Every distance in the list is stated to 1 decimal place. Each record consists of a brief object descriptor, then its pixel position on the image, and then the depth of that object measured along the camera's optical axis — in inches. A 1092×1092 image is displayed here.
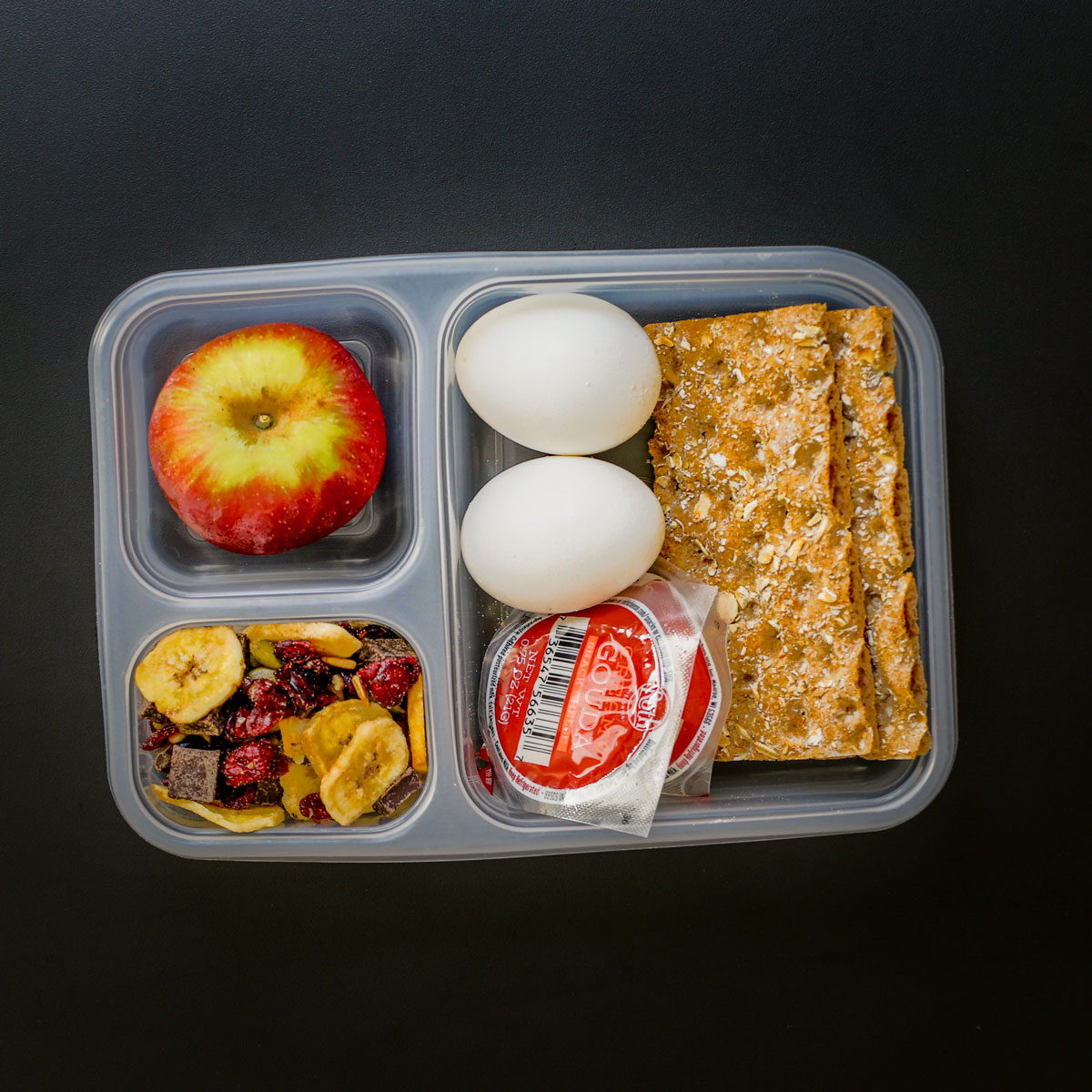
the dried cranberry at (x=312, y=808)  17.7
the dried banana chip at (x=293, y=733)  17.6
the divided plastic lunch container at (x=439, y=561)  17.7
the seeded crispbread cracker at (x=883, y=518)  17.2
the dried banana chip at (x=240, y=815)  17.5
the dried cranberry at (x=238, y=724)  17.5
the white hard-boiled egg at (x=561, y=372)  16.7
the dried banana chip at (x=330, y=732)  17.4
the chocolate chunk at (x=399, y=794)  17.6
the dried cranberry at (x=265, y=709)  17.4
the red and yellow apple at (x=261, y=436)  16.9
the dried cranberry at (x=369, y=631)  17.9
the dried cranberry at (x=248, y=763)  17.5
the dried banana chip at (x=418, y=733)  17.7
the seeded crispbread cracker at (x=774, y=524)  17.1
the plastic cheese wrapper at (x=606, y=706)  16.9
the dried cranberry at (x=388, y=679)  17.7
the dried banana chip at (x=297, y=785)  17.7
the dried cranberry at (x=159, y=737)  17.6
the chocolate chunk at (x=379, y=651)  17.8
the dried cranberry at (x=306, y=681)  17.5
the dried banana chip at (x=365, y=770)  17.2
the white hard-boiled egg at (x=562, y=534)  16.7
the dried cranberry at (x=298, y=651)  17.6
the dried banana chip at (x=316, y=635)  17.6
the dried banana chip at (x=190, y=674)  17.5
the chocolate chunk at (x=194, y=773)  17.4
